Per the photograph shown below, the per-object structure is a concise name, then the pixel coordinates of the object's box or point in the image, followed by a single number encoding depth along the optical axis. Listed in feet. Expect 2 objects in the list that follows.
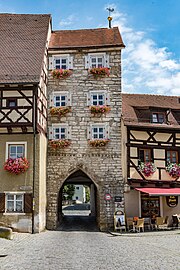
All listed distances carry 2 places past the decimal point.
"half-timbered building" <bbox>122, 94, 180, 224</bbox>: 60.33
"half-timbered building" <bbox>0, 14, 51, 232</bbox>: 52.21
